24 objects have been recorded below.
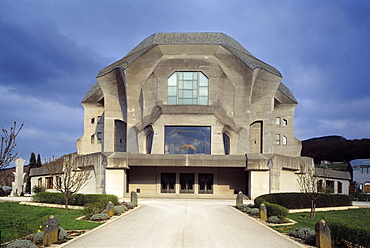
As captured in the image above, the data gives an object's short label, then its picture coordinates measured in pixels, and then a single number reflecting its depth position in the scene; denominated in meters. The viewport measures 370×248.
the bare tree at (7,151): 14.95
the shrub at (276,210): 19.95
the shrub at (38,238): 13.26
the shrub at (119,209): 21.97
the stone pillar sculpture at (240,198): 28.32
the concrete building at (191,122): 39.12
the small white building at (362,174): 70.00
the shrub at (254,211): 22.56
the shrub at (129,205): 25.23
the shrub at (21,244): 11.78
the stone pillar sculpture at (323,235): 13.18
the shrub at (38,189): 49.08
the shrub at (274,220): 19.44
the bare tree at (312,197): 23.21
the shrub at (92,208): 20.43
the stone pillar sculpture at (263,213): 20.77
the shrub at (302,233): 14.64
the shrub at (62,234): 14.01
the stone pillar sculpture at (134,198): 26.95
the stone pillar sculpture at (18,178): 57.66
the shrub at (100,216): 19.62
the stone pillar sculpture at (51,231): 13.09
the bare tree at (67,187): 25.50
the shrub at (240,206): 25.90
